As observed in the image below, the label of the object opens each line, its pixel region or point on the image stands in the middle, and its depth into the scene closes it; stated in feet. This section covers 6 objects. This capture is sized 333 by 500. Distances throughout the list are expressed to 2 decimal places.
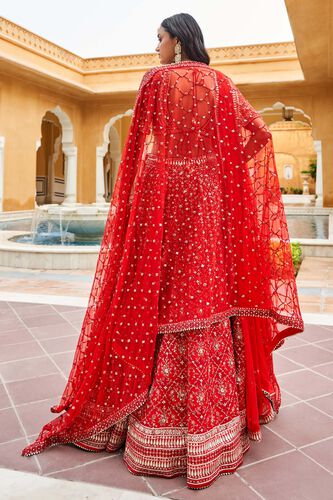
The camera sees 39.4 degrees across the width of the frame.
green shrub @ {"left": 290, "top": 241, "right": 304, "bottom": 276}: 14.15
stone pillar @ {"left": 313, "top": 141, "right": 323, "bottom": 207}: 38.42
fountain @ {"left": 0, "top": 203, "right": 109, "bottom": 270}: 16.44
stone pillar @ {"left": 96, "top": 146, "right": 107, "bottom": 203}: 43.11
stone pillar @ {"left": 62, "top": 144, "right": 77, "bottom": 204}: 42.73
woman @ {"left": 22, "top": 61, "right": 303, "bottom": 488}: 4.21
